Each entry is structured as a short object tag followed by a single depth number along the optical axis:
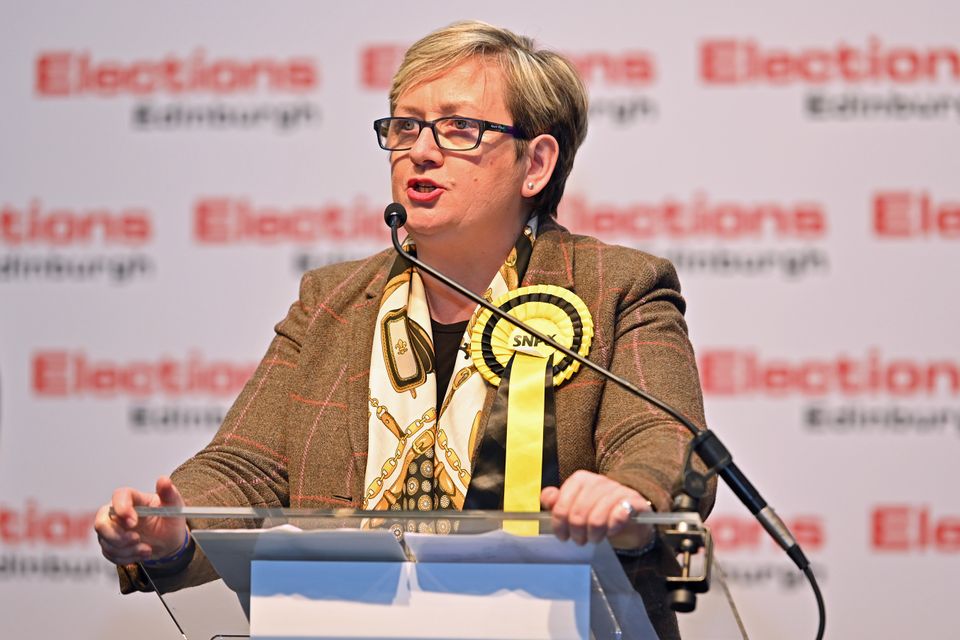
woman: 4.47
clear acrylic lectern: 4.05
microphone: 4.14
